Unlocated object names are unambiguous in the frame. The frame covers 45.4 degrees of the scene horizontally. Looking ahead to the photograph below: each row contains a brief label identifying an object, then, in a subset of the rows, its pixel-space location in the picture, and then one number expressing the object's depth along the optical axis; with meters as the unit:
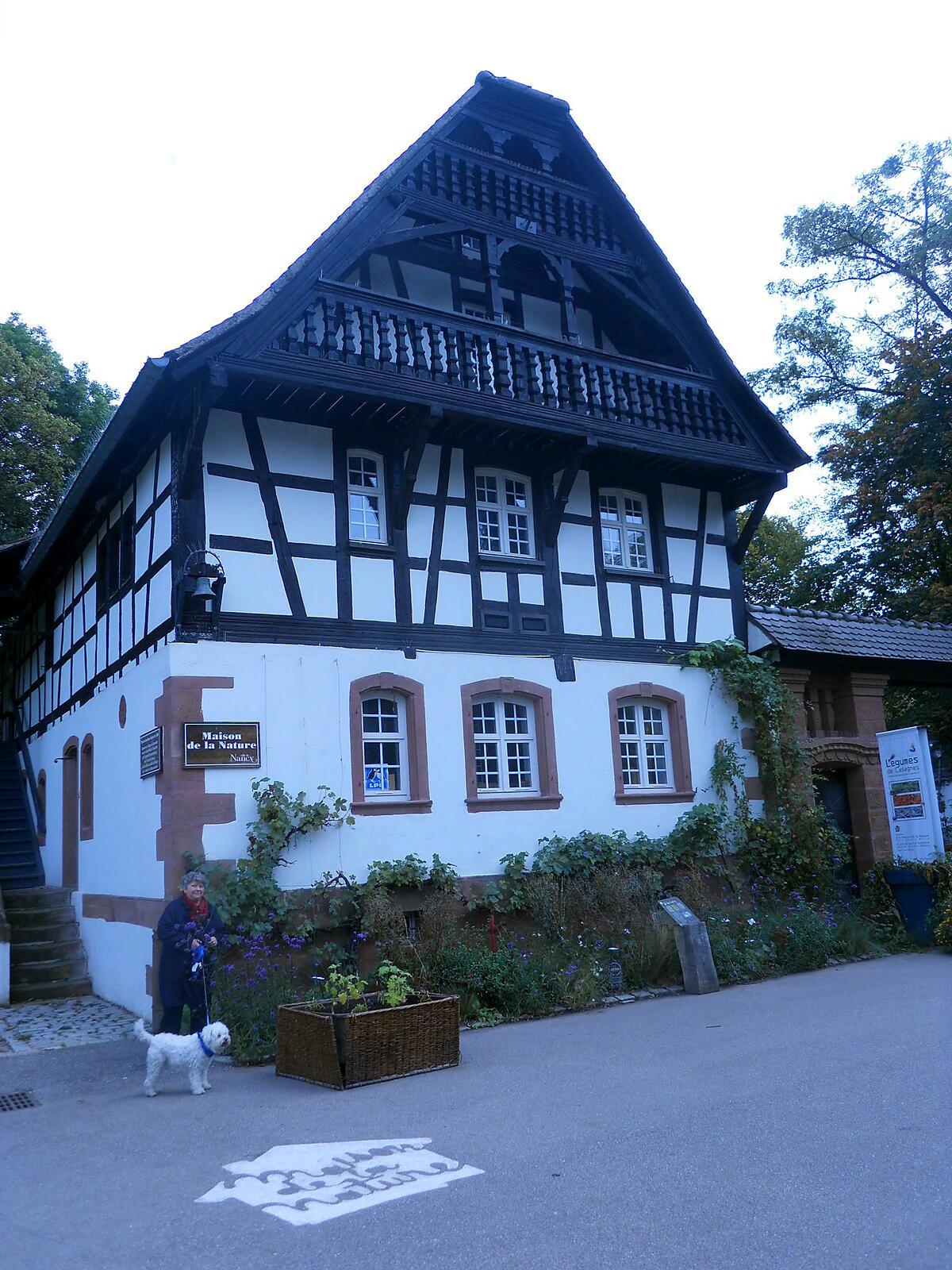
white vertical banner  15.14
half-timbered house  11.59
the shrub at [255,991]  9.71
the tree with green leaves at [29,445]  23.86
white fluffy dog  8.23
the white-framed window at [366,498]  12.84
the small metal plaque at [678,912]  12.13
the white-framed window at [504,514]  13.88
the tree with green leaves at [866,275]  25.47
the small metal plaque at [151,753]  11.27
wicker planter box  8.46
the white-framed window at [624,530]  14.93
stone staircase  13.59
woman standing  9.34
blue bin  14.62
